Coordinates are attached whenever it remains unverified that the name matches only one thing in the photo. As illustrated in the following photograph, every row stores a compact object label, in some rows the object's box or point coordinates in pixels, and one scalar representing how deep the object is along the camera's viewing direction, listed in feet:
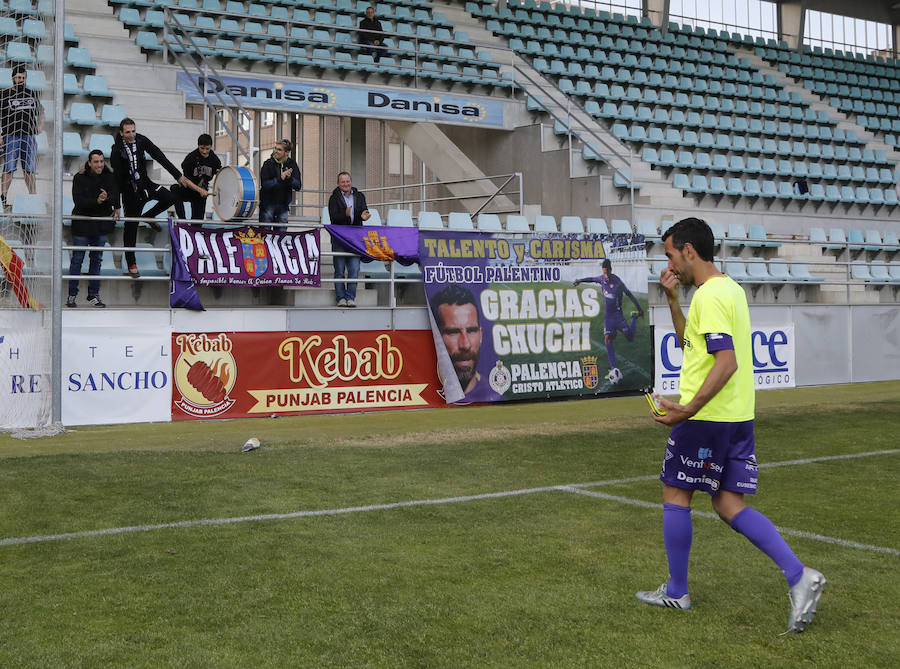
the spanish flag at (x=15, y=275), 36.55
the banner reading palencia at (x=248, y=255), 40.78
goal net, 36.40
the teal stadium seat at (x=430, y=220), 51.99
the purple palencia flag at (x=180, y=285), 39.86
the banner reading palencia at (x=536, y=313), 45.57
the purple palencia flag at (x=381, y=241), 44.96
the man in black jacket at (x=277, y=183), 44.83
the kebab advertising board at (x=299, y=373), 40.11
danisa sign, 64.34
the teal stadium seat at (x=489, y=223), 55.28
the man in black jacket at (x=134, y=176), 41.01
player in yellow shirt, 14.66
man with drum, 43.29
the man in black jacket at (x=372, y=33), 71.18
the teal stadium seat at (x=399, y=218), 51.62
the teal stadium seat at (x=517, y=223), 55.27
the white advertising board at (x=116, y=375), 37.78
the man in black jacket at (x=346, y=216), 45.16
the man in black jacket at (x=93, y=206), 40.24
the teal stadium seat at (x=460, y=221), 52.61
